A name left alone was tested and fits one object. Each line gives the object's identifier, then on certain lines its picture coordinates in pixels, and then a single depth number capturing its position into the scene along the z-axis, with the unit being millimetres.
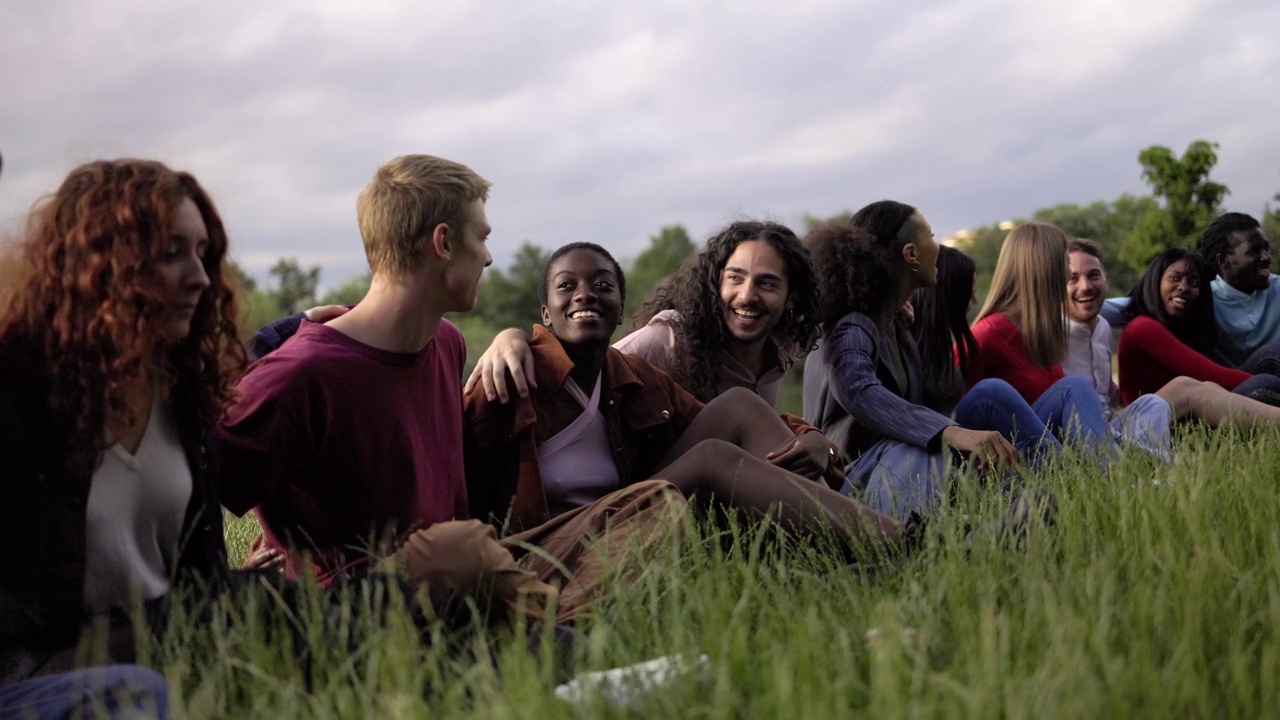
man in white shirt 7254
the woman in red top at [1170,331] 7285
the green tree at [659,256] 72100
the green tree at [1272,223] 21297
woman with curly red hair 2754
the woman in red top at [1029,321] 6582
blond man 3475
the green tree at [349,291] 68875
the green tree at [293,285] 70312
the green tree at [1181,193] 23109
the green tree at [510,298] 69169
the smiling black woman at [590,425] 4312
